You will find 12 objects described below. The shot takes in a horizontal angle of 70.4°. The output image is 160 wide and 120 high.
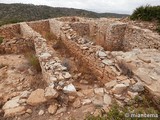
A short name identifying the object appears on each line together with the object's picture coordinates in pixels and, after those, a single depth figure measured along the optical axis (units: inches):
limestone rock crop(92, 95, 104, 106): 84.4
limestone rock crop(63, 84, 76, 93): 89.5
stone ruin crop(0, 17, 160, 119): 87.8
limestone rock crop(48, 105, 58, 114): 82.9
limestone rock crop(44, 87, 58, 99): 86.7
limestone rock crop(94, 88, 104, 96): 92.0
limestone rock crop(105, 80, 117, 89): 93.1
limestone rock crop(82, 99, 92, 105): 86.1
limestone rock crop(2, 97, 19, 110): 89.9
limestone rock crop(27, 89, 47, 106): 88.8
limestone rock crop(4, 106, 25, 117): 85.2
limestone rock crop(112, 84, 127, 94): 87.3
